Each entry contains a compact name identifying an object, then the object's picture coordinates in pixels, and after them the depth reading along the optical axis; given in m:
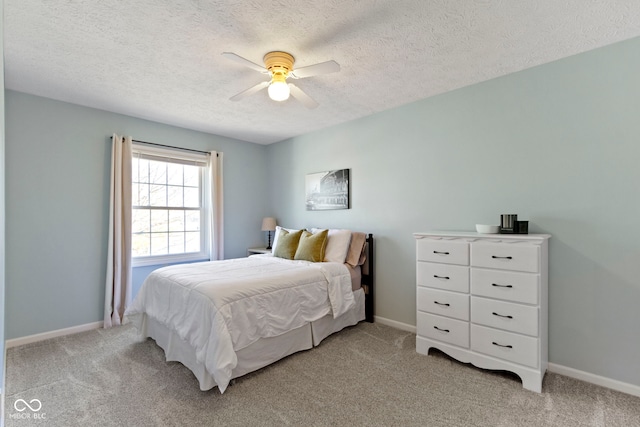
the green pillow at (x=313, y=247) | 3.38
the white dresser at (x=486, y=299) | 2.16
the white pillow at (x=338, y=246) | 3.40
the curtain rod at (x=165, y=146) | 3.65
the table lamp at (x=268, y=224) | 4.66
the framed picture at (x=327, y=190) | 3.86
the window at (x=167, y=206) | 3.74
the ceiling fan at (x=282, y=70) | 2.13
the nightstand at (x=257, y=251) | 4.39
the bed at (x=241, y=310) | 2.14
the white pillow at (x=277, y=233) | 3.85
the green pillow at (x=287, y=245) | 3.61
